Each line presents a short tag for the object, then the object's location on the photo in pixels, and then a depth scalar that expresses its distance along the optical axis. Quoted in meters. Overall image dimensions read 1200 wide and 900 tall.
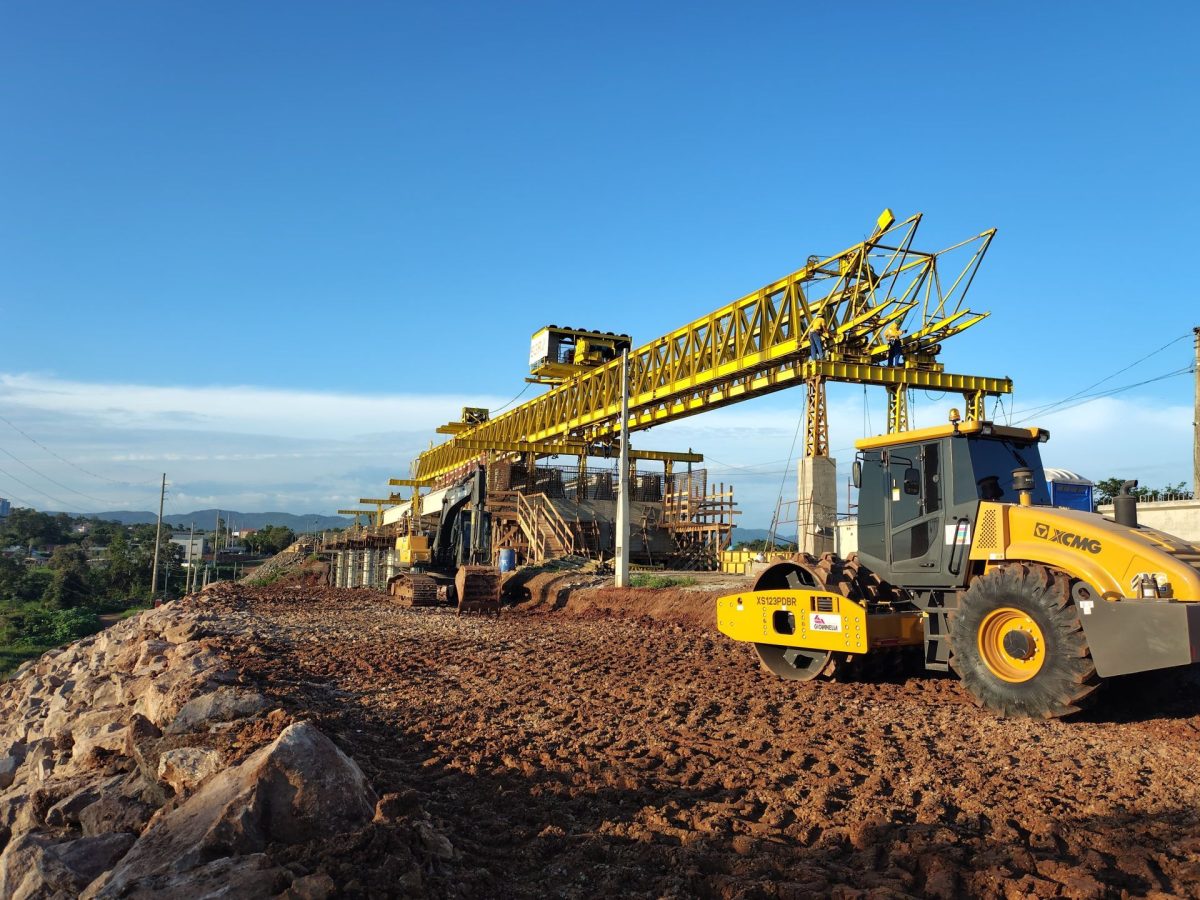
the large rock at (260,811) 4.14
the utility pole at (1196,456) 24.50
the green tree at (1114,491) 29.50
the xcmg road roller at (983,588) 7.17
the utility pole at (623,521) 20.58
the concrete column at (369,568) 39.31
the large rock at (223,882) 3.67
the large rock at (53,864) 4.61
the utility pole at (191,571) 62.72
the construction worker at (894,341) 21.88
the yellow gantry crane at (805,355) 21.27
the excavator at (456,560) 21.91
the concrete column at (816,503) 19.84
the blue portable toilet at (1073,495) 15.73
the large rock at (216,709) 7.03
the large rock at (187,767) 5.57
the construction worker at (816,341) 21.28
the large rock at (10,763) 10.40
